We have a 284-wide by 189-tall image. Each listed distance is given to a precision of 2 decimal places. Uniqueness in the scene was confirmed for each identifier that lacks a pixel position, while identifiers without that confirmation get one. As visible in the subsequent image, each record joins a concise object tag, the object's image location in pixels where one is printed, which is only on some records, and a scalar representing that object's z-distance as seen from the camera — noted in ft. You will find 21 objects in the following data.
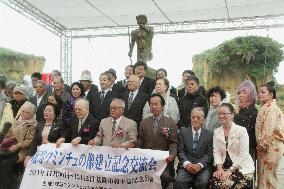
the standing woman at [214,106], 12.19
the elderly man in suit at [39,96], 14.95
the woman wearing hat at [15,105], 14.38
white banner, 11.06
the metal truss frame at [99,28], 28.09
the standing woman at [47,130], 12.55
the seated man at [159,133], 11.37
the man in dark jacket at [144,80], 14.10
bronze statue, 17.99
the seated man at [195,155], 10.75
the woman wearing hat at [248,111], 11.79
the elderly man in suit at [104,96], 13.69
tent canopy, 25.39
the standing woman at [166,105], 12.99
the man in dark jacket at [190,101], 13.22
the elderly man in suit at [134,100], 13.08
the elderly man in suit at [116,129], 11.74
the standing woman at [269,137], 11.52
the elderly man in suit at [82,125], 12.19
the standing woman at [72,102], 12.86
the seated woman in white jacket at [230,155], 10.41
